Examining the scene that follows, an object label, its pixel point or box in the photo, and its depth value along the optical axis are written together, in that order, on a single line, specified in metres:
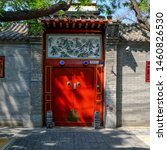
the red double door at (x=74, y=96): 9.08
